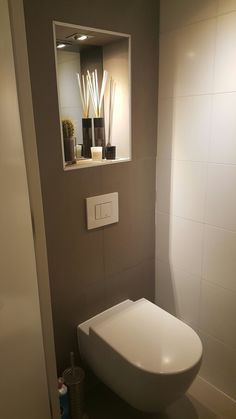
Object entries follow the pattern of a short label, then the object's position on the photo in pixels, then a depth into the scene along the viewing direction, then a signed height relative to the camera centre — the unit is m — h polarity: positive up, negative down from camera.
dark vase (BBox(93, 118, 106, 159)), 1.55 -0.02
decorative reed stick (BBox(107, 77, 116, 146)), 1.57 +0.13
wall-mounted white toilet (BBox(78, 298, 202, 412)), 1.19 -0.90
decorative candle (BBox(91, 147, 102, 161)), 1.50 -0.12
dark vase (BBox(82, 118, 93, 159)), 1.54 -0.04
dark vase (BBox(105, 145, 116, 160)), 1.56 -0.12
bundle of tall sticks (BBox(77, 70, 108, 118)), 1.52 +0.17
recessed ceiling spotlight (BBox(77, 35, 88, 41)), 1.38 +0.40
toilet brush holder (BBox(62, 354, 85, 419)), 1.48 -1.22
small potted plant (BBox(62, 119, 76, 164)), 1.38 -0.04
